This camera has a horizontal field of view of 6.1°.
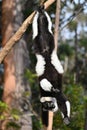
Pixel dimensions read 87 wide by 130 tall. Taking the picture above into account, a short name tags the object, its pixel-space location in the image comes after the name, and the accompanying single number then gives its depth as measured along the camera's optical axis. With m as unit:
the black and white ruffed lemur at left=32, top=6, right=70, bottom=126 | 6.42
